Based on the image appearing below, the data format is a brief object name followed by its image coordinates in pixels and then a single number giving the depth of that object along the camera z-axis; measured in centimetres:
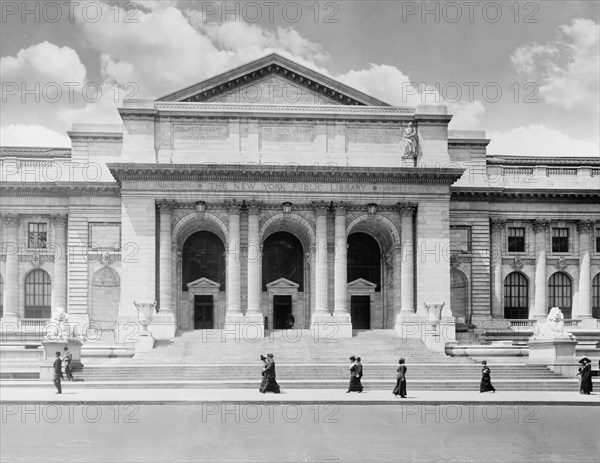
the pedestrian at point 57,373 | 3459
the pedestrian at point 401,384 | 3394
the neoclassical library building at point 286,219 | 5388
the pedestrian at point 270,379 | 3506
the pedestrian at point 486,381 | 3628
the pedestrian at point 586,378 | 3622
